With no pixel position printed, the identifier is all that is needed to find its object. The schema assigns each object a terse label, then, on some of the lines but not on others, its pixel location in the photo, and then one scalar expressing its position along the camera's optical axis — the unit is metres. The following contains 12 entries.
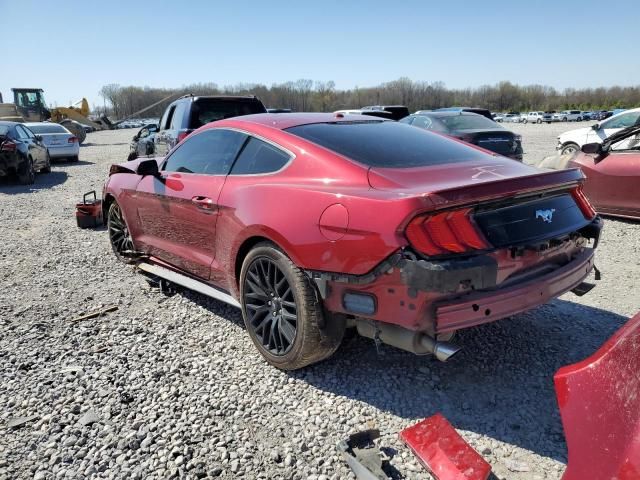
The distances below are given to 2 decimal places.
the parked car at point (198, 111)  9.05
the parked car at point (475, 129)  10.06
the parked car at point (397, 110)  16.00
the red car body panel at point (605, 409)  1.40
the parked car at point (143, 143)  11.73
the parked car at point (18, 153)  11.83
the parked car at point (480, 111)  14.27
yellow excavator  27.16
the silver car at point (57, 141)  17.20
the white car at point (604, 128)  12.09
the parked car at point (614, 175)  6.40
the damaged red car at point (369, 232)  2.44
